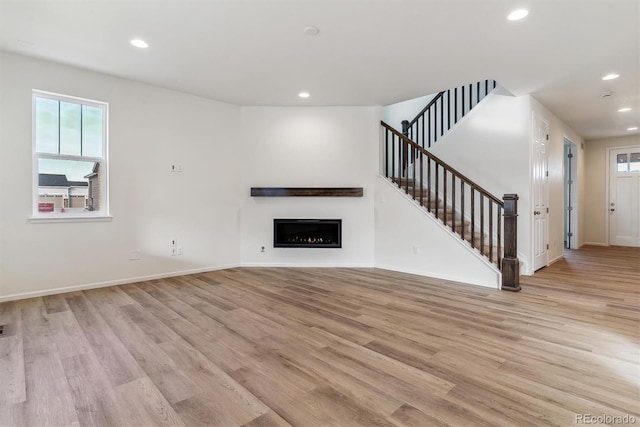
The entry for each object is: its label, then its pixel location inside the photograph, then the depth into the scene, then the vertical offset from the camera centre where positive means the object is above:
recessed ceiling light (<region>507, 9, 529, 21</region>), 2.63 +1.75
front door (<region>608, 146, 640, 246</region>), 7.42 +0.46
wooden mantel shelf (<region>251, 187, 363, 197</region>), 5.27 +0.41
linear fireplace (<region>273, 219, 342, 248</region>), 5.36 -0.31
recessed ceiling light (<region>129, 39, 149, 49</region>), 3.18 +1.81
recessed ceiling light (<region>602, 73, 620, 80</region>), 4.01 +1.83
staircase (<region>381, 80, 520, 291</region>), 3.99 +0.61
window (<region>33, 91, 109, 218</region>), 3.70 +0.74
